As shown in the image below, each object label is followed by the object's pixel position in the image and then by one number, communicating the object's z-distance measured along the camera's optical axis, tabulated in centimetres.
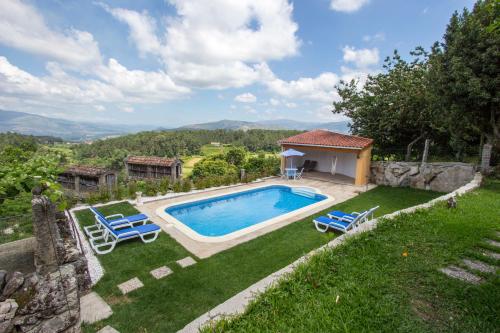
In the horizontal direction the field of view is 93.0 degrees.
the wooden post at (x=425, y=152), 1299
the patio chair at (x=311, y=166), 1892
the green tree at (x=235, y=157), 3769
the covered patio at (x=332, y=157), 1402
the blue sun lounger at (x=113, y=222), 688
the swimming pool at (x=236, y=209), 855
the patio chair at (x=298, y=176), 1625
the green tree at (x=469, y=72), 875
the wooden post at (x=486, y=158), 1166
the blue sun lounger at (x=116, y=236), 611
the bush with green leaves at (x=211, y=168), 2925
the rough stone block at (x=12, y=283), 273
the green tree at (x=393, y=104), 1409
